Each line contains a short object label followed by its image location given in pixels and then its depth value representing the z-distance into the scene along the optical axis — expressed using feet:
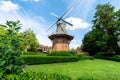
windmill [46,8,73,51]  54.17
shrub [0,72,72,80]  7.22
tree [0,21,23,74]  7.64
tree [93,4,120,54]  58.74
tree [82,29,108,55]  58.50
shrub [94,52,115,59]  58.28
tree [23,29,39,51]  70.75
